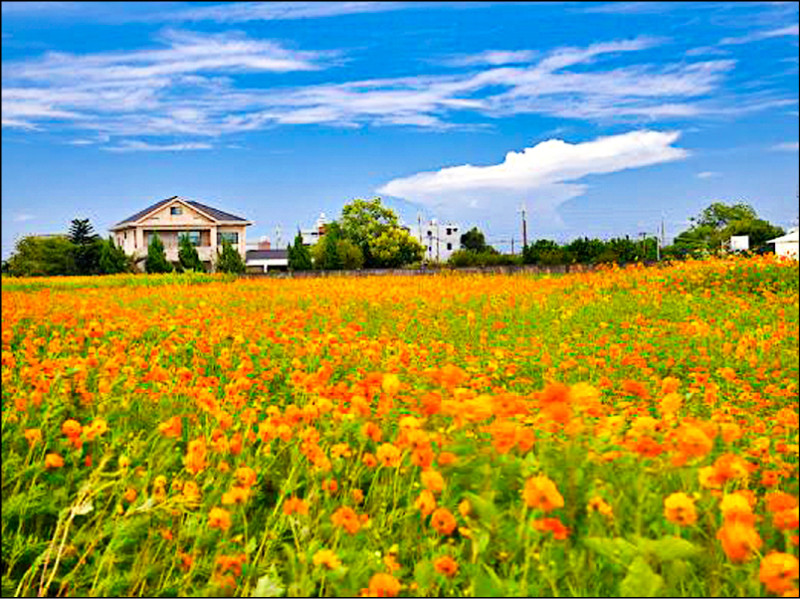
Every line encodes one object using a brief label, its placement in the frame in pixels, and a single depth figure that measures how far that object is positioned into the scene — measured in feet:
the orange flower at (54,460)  7.64
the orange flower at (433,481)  6.66
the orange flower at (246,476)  7.25
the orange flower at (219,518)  6.45
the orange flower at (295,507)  6.66
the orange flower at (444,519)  6.41
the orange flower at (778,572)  5.54
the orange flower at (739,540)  5.87
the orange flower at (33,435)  8.10
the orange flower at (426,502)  6.66
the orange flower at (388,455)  7.22
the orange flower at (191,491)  7.43
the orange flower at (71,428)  8.16
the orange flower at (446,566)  5.97
